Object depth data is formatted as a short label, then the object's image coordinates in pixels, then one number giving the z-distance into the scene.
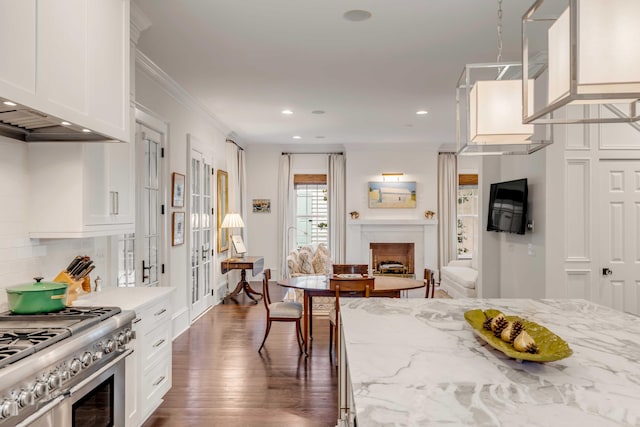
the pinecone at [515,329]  1.55
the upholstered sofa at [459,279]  6.64
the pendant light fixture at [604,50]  1.17
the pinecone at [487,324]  1.70
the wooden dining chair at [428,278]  4.72
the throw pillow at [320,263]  7.60
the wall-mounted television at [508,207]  4.54
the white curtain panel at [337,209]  9.05
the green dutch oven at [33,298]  2.17
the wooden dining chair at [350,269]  5.39
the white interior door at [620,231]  4.20
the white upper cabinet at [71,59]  1.72
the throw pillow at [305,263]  7.31
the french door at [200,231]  5.77
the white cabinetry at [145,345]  2.55
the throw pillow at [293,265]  7.03
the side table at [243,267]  7.15
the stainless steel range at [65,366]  1.57
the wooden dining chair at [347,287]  4.08
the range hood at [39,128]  1.99
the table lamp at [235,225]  7.14
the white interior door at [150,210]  4.20
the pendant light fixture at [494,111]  2.07
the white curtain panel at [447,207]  9.05
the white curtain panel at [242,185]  8.47
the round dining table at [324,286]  4.33
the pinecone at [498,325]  1.64
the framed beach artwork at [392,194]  8.94
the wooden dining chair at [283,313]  4.47
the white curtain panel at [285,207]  9.08
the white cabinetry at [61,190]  2.46
